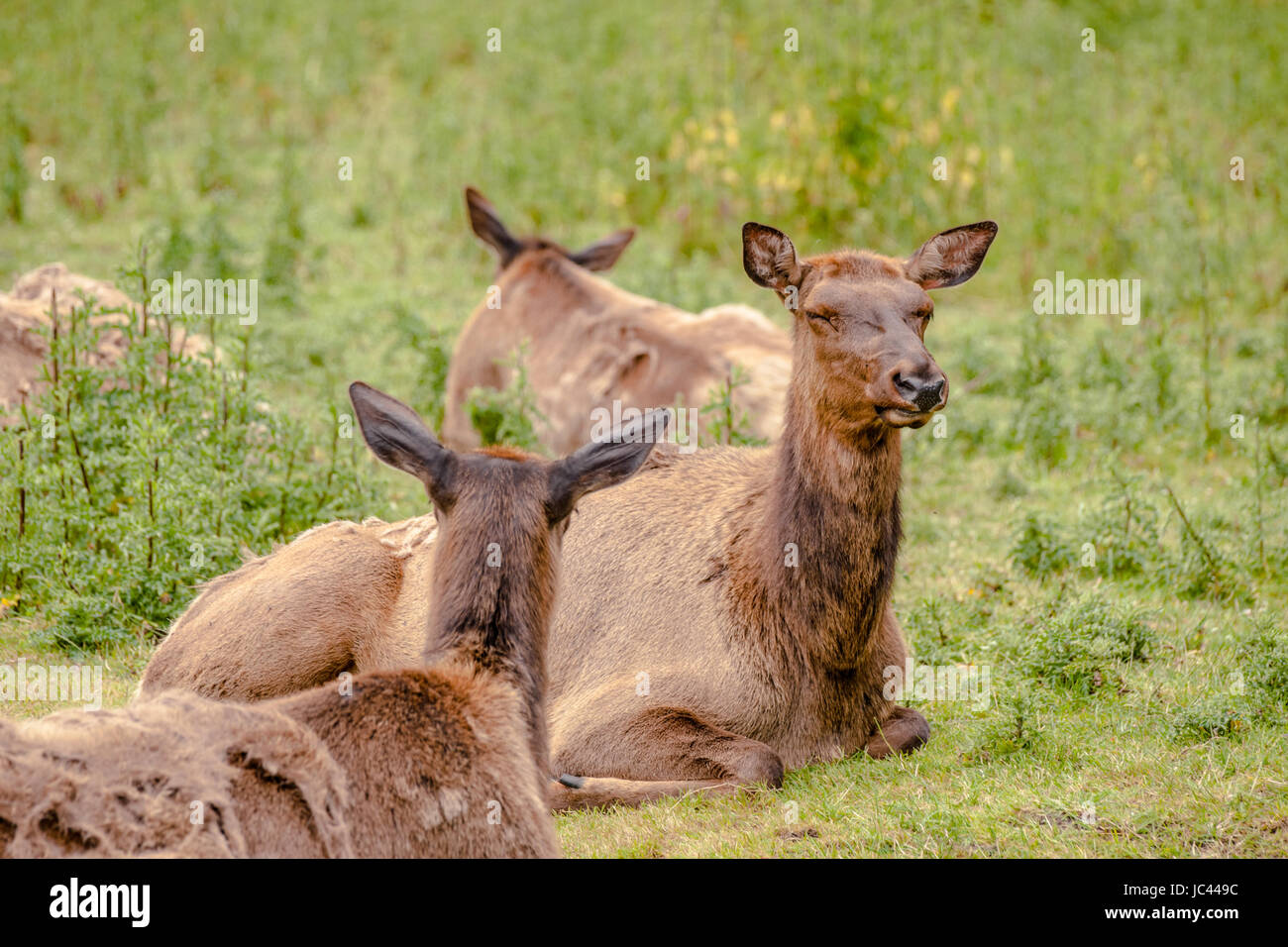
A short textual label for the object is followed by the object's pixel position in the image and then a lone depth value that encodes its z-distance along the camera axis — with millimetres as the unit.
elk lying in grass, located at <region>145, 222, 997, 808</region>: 5965
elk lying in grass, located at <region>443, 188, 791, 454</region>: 9859
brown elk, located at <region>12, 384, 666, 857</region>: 3773
